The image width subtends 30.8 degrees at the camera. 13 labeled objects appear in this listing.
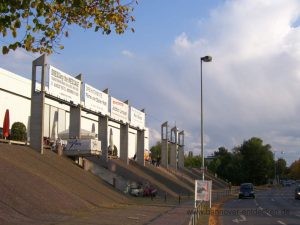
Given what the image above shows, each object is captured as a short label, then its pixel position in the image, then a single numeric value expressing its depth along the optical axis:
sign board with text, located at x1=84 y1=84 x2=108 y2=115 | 54.64
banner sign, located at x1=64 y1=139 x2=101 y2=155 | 48.50
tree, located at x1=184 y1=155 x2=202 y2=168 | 151.46
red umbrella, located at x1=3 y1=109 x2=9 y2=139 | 42.87
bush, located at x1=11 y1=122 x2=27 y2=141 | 46.53
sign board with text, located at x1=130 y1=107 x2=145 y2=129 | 75.12
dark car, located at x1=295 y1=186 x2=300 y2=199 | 57.28
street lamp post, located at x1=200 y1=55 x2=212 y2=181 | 33.59
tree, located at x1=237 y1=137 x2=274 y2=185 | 133.25
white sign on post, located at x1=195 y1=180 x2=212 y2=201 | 25.33
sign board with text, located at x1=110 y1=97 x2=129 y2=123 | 63.78
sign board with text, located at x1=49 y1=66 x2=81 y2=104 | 45.97
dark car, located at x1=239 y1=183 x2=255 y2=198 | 61.94
